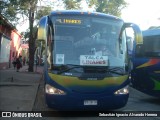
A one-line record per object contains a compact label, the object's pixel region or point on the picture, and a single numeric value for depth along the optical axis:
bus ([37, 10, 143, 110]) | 8.53
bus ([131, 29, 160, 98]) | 11.77
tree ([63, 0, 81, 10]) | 26.09
